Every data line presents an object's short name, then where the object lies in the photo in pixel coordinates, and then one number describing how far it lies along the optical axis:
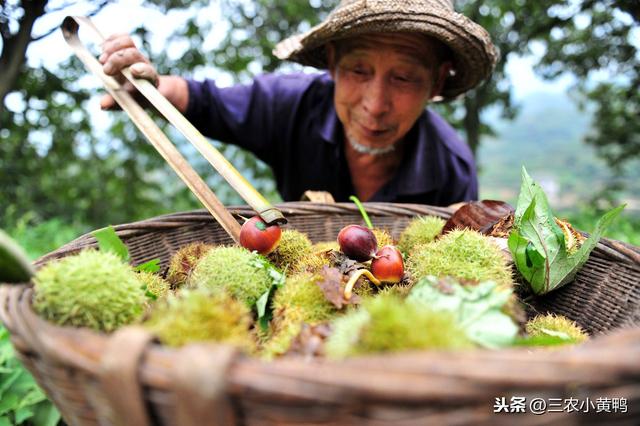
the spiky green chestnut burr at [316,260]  0.31
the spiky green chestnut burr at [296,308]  0.24
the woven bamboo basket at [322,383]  0.14
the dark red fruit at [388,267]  0.30
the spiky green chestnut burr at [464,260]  0.28
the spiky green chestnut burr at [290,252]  0.34
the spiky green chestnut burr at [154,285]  0.28
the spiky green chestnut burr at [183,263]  0.32
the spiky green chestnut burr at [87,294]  0.21
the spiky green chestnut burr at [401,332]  0.17
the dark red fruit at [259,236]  0.31
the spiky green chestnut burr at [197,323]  0.18
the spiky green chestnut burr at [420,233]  0.37
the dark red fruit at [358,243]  0.31
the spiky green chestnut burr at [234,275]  0.27
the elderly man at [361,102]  0.45
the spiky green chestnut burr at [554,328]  0.25
